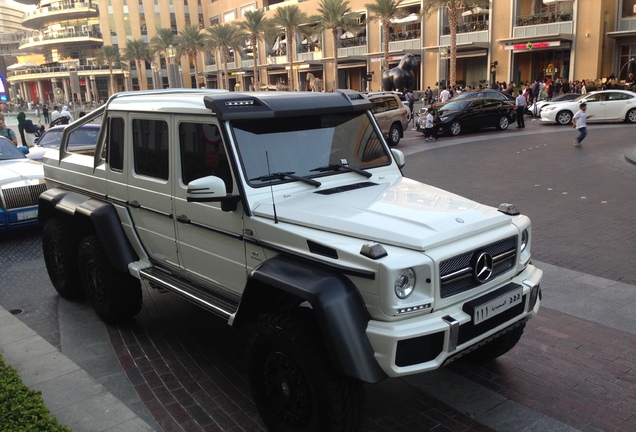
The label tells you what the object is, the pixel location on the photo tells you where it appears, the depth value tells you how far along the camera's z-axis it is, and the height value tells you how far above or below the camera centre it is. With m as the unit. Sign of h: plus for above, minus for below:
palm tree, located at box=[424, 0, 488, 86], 37.19 +4.45
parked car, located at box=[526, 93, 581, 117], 26.42 -1.71
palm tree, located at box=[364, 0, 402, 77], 44.06 +5.20
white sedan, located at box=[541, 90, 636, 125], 24.14 -1.70
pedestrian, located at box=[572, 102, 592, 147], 17.77 -1.73
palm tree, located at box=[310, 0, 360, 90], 48.28 +5.49
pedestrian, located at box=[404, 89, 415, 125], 30.40 -1.24
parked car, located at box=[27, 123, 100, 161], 6.93 -0.67
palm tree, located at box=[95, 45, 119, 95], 85.56 +5.51
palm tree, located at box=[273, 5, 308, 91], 54.16 +6.07
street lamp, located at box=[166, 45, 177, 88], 17.73 +0.47
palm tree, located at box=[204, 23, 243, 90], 64.81 +5.53
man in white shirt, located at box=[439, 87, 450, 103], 32.18 -1.13
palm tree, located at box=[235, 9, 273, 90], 57.84 +6.00
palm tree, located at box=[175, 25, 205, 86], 71.62 +6.04
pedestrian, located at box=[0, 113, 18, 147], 13.70 -0.83
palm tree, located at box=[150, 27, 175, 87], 78.06 +6.77
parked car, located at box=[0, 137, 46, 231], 9.23 -1.62
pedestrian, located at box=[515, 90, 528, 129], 24.53 -1.64
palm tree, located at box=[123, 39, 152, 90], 82.75 +5.82
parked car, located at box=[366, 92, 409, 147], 20.91 -1.35
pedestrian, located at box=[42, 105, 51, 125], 41.03 -1.40
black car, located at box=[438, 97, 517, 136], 23.28 -1.70
